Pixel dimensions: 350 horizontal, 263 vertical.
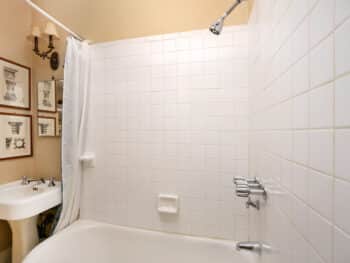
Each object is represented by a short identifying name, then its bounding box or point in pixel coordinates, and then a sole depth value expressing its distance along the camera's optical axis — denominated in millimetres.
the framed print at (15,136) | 1671
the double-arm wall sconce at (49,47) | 1820
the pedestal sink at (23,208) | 1352
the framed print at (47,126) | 1889
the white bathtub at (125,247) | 1396
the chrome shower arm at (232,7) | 1114
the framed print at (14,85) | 1680
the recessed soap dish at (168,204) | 1532
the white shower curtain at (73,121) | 1633
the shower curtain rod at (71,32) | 1420
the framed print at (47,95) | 1892
